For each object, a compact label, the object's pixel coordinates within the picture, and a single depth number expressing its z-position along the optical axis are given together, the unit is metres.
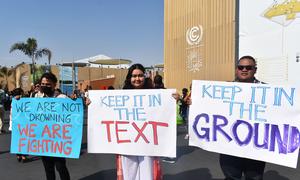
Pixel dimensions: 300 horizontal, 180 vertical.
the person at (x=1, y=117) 10.45
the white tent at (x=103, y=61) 48.31
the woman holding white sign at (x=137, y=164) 3.36
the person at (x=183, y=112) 12.12
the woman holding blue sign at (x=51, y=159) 3.96
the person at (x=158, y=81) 5.88
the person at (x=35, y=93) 5.58
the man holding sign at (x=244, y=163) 3.17
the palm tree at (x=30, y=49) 37.19
